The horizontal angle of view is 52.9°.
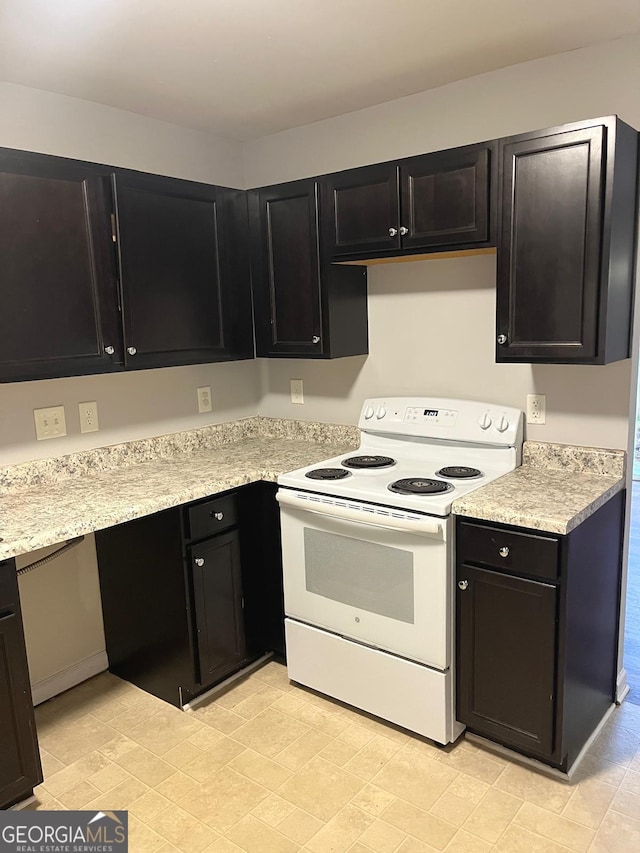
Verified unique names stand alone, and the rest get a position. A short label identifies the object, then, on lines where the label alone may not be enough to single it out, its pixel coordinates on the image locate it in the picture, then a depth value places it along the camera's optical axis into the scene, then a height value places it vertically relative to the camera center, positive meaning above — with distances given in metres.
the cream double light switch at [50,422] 2.51 -0.35
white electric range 2.16 -0.84
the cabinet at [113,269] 2.12 +0.22
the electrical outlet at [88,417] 2.65 -0.35
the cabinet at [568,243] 2.00 +0.23
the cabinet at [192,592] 2.45 -1.05
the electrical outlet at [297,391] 3.27 -0.34
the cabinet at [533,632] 1.96 -1.00
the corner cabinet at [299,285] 2.73 +0.16
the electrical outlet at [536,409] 2.48 -0.36
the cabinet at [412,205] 2.24 +0.42
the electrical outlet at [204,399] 3.15 -0.35
